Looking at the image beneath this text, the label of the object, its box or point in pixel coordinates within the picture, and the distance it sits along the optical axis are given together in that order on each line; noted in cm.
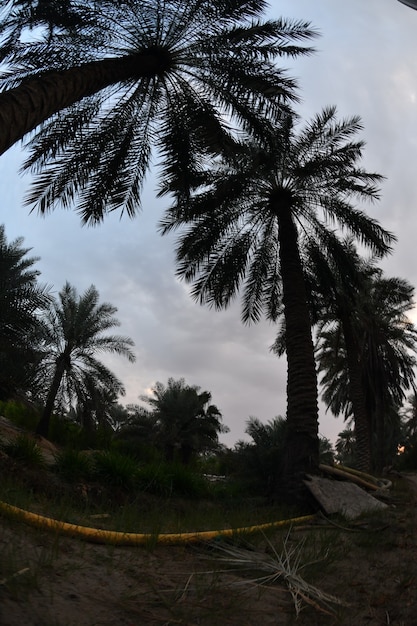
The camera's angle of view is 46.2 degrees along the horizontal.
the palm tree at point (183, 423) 2594
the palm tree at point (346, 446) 4816
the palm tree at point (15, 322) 1642
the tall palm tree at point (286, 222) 1176
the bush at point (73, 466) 941
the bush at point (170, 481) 1040
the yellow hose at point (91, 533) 440
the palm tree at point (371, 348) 1927
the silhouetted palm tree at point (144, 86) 864
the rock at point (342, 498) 824
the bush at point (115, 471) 970
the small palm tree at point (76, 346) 2292
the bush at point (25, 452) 956
